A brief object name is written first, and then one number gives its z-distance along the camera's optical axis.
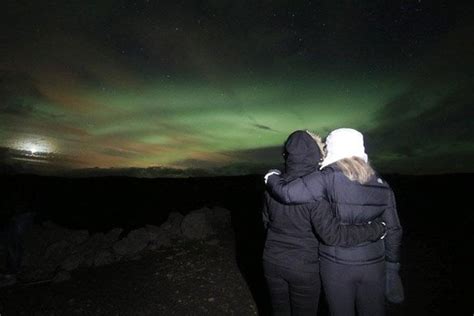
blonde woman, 2.62
